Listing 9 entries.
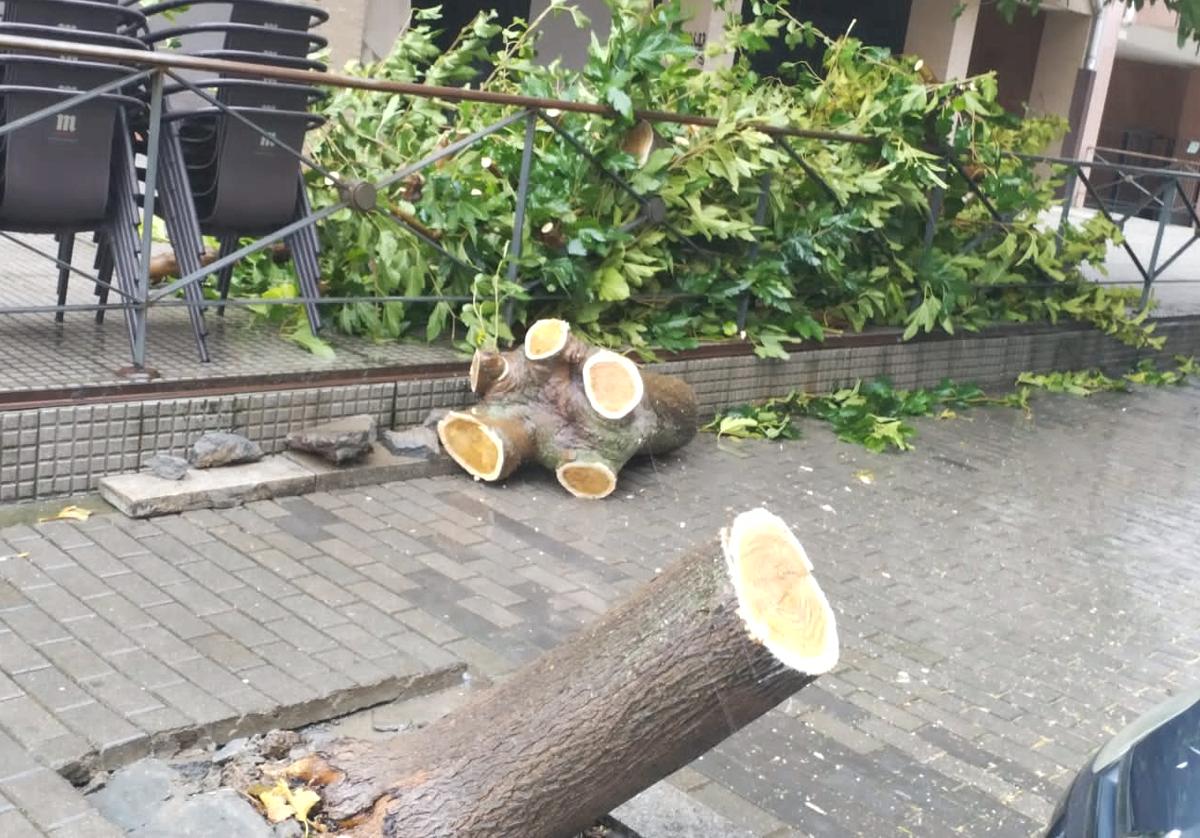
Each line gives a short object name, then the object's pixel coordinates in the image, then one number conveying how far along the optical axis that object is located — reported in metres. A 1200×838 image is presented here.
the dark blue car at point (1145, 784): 2.61
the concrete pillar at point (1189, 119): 30.75
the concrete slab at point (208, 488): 4.92
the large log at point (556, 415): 5.89
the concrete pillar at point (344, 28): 10.48
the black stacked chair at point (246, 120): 5.64
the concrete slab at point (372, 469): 5.53
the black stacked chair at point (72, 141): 4.92
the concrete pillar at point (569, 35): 13.91
